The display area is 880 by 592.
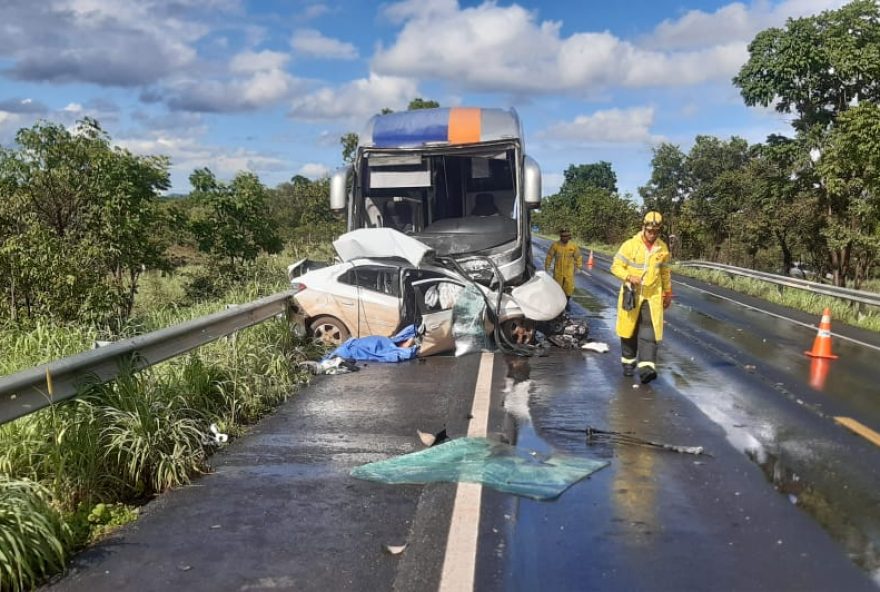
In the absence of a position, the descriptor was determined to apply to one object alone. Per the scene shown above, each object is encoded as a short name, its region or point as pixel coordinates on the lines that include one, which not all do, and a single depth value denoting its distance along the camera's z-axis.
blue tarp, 9.64
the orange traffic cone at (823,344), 10.80
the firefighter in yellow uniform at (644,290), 8.47
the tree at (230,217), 17.58
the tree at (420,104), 28.78
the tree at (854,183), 18.27
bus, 12.02
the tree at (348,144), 26.78
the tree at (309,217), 33.50
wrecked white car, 10.27
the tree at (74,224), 10.30
